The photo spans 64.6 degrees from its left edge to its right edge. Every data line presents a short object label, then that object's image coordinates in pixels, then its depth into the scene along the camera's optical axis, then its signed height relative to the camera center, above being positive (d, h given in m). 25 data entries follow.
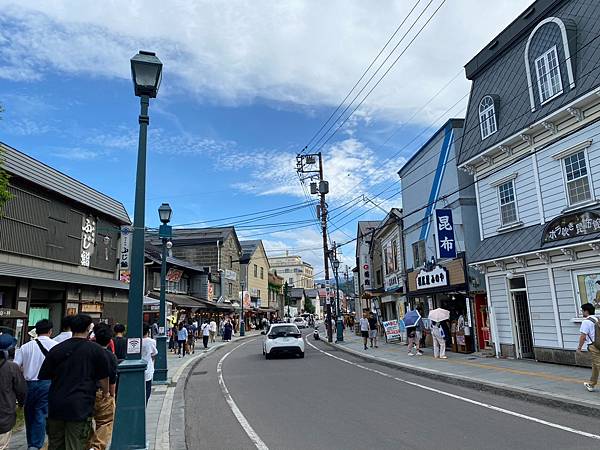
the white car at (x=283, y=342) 20.81 -1.12
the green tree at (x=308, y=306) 120.18 +2.57
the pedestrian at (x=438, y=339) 17.70 -1.00
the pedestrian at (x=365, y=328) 23.50 -0.70
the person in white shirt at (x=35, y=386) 6.29 -0.80
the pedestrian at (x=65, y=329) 5.03 -0.06
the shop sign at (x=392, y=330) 25.75 -0.88
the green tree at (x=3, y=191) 9.13 +2.57
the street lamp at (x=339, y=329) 30.88 -0.90
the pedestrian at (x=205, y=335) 28.31 -0.91
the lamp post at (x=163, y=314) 13.54 +0.18
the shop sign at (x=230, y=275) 49.59 +4.62
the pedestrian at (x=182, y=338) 22.72 -0.83
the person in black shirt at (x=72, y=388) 4.51 -0.61
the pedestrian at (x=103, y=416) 5.91 -1.21
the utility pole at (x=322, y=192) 31.45 +8.25
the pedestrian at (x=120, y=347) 7.92 -0.41
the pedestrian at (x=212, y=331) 32.33 -0.81
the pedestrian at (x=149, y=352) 8.69 -0.56
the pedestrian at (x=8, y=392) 5.07 -0.71
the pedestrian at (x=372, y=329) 24.65 -0.77
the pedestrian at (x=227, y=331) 34.36 -0.88
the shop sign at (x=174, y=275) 34.59 +3.35
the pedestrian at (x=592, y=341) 9.24 -0.65
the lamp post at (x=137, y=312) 5.81 +0.12
